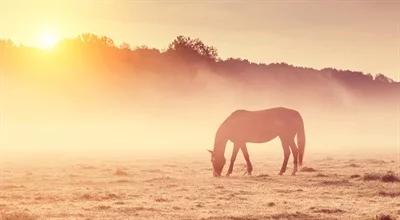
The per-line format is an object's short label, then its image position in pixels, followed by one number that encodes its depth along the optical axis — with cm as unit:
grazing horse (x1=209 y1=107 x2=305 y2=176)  3784
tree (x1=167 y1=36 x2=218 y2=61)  16125
